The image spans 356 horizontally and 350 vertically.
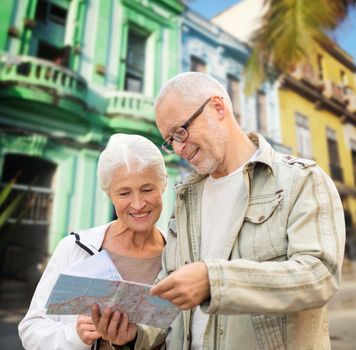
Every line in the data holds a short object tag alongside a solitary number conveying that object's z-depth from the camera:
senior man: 0.87
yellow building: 11.81
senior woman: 1.46
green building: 5.89
